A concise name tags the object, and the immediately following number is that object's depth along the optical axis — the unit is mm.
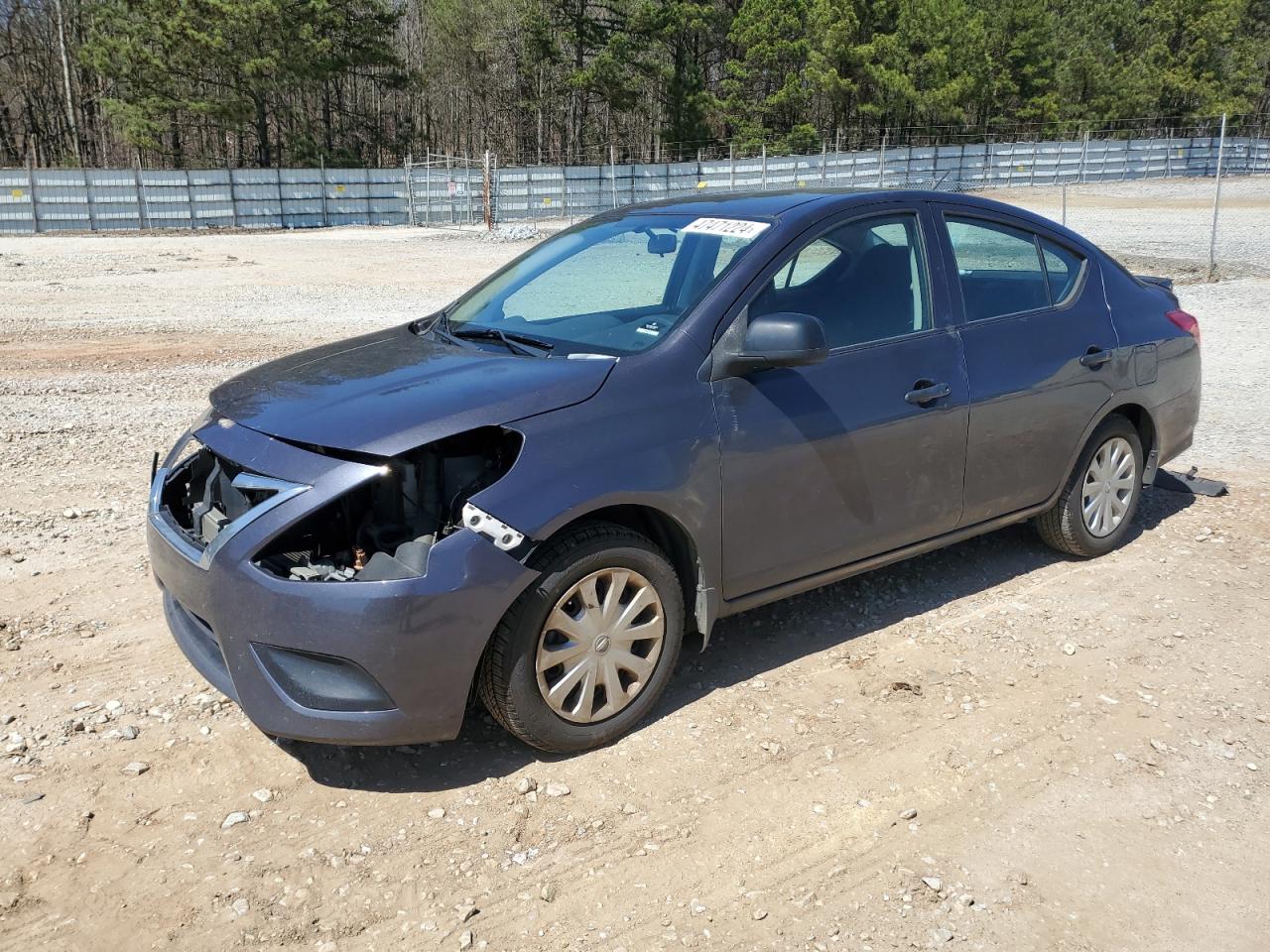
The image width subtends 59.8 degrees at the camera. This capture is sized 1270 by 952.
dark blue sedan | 3215
